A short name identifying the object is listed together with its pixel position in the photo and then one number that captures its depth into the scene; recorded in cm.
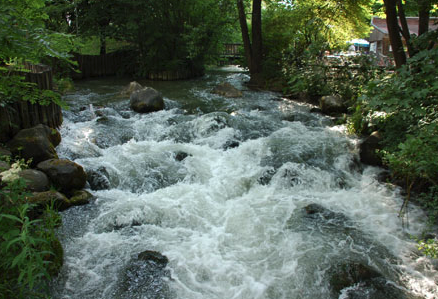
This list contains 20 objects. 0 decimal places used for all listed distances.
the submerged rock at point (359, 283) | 402
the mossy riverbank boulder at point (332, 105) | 1127
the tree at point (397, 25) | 886
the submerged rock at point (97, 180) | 651
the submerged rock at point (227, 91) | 1393
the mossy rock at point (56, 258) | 406
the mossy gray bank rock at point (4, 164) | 487
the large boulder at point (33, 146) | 629
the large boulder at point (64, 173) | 589
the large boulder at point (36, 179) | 543
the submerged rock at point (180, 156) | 780
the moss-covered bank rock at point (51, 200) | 518
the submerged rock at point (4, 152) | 588
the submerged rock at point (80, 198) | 580
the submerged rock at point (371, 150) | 752
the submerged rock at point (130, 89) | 1299
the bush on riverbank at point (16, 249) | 287
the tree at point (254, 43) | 1541
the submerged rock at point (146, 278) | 398
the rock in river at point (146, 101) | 1098
